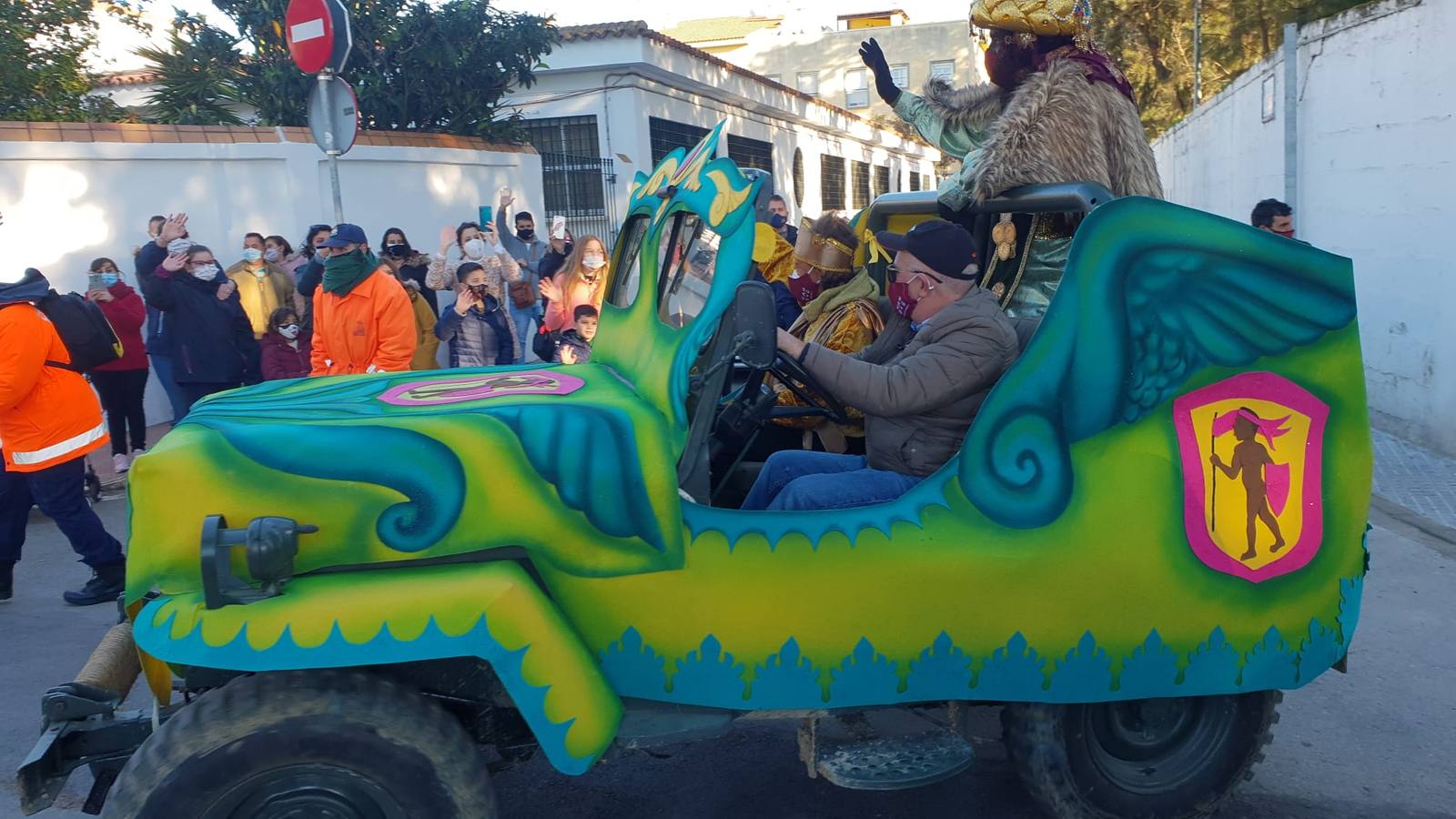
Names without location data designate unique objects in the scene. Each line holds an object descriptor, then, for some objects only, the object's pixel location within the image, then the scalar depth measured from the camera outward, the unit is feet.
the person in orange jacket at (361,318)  19.93
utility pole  62.44
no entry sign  25.04
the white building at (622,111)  56.75
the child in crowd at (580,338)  20.22
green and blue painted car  8.19
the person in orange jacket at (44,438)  17.26
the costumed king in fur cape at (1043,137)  12.53
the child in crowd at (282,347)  27.30
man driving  9.84
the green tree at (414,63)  43.68
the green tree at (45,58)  37.42
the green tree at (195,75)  43.65
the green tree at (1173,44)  65.00
